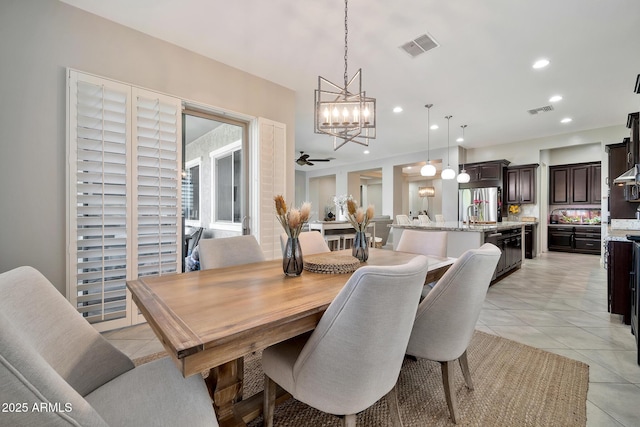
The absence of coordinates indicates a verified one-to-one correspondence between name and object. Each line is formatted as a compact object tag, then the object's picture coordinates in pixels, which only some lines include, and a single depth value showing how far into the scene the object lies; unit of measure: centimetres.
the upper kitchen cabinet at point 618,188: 446
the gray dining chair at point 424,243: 256
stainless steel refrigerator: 670
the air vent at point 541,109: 455
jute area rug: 148
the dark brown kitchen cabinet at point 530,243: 640
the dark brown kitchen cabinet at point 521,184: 656
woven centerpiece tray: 171
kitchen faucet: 678
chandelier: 204
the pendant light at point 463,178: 595
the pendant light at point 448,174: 548
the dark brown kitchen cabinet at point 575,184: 668
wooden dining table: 87
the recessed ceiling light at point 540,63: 313
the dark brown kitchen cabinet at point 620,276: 269
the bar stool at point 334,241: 546
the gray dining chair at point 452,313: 131
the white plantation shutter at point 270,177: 349
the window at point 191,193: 316
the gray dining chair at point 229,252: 202
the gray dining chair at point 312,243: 255
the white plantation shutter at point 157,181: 263
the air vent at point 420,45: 273
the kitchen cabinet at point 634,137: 334
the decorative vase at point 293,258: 165
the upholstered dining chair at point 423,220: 565
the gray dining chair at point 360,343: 93
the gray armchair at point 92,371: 86
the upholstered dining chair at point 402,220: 566
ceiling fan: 687
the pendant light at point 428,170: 539
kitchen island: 401
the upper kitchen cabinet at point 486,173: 675
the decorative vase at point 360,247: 201
